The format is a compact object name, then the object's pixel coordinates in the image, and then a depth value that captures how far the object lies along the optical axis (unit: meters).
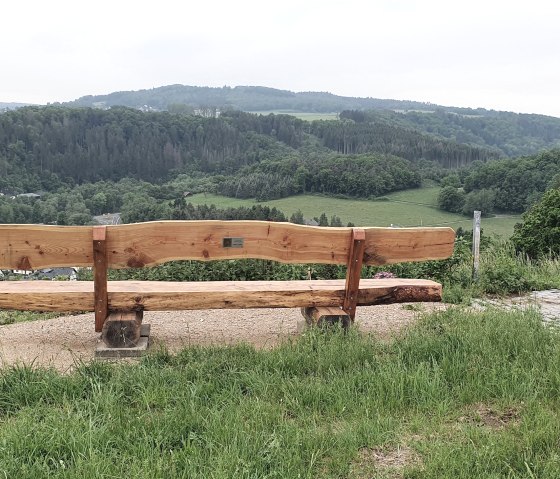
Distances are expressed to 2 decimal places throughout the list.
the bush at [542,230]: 11.00
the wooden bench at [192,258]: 3.83
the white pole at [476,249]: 6.82
